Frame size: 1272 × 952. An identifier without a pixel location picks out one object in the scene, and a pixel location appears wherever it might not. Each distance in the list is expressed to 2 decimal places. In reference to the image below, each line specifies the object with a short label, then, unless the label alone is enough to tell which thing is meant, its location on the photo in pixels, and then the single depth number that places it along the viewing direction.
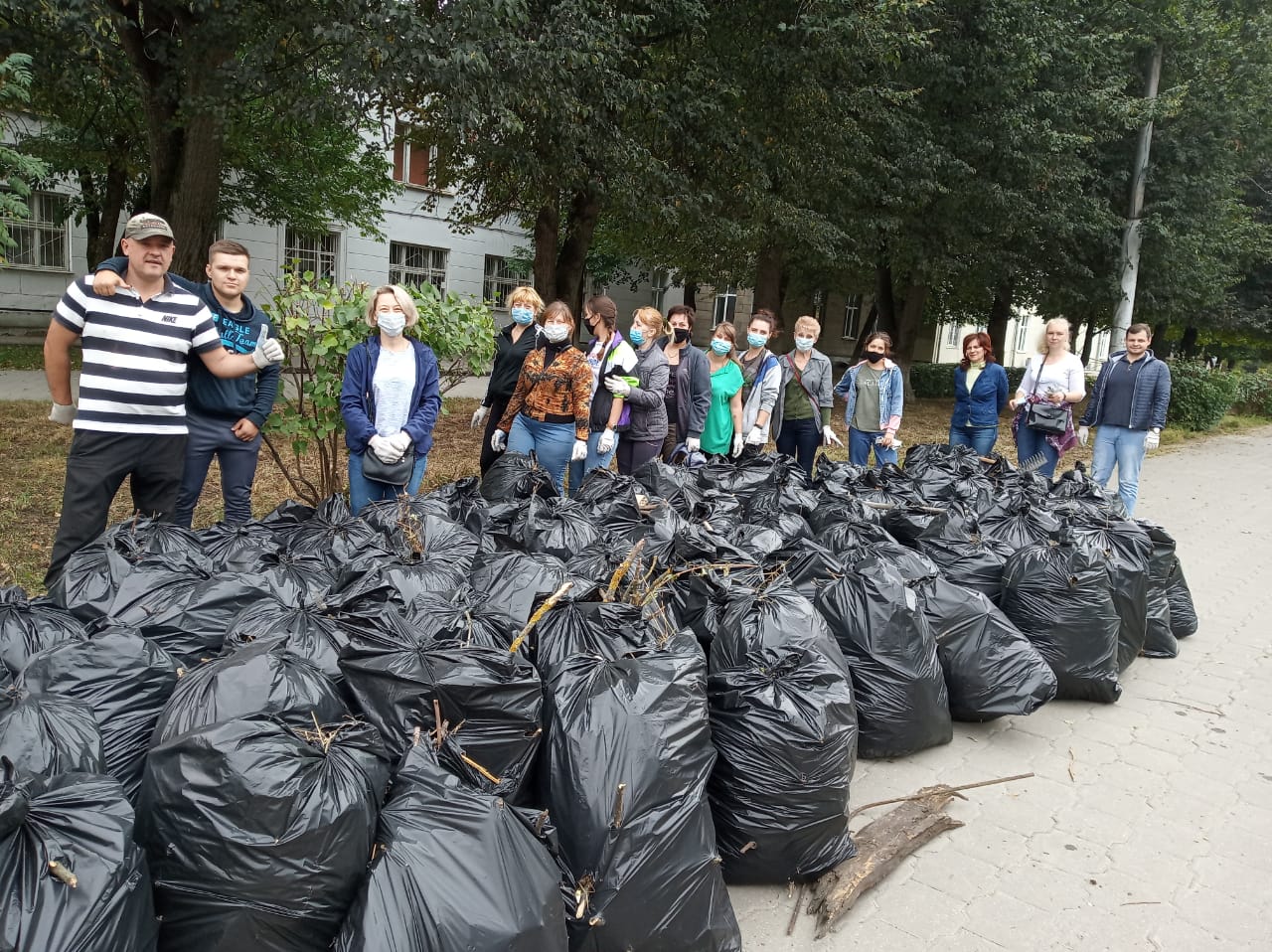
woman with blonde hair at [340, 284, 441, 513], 4.38
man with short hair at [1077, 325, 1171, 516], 6.71
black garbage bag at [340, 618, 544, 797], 2.16
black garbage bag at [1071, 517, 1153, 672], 4.36
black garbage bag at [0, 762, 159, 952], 1.47
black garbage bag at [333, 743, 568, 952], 1.70
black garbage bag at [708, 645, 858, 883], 2.60
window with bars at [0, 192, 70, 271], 18.69
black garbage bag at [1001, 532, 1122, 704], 4.03
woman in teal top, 6.45
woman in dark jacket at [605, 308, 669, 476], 5.73
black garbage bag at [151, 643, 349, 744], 1.93
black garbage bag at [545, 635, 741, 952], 2.11
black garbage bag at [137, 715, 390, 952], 1.69
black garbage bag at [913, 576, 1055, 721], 3.66
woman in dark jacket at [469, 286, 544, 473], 5.49
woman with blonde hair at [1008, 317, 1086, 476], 6.77
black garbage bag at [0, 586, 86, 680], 2.30
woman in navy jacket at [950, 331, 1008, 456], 7.54
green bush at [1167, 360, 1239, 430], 17.86
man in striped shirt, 3.41
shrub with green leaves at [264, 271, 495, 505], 5.12
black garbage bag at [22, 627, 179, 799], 2.08
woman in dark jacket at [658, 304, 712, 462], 6.23
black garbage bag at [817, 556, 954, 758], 3.37
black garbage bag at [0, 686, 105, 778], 1.76
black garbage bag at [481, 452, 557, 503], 4.55
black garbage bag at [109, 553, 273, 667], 2.56
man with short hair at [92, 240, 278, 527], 3.93
